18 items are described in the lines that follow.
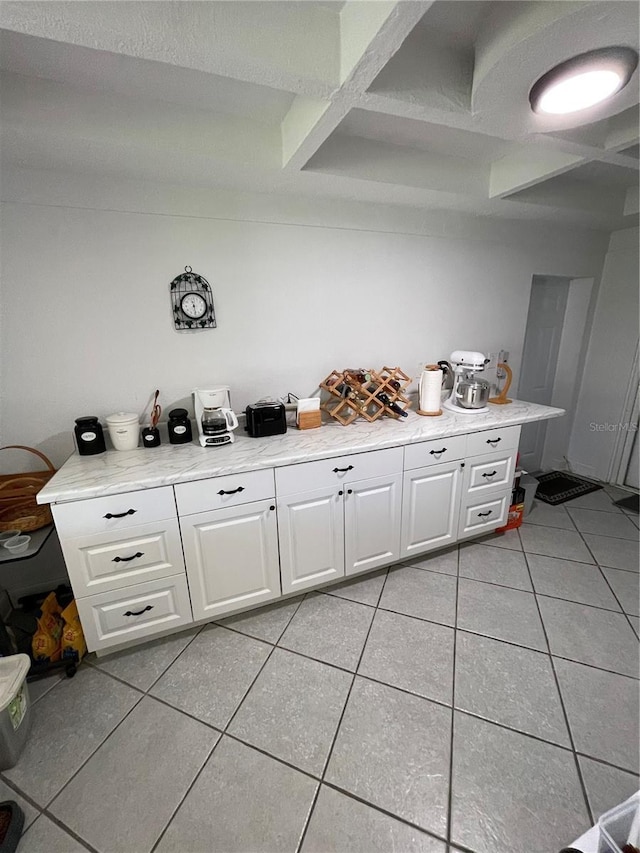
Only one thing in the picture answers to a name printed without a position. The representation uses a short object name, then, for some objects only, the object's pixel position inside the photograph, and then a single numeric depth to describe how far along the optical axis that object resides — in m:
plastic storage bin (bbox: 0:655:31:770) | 1.27
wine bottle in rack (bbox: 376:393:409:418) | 2.36
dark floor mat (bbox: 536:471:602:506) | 3.16
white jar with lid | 1.85
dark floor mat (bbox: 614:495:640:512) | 2.97
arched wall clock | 1.99
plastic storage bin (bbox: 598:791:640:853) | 0.75
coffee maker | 1.91
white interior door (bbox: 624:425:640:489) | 3.27
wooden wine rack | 2.29
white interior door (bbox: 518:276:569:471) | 3.31
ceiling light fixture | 1.00
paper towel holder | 2.39
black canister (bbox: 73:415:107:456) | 1.80
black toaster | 2.01
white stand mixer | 2.45
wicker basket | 1.65
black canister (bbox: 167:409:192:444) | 1.93
